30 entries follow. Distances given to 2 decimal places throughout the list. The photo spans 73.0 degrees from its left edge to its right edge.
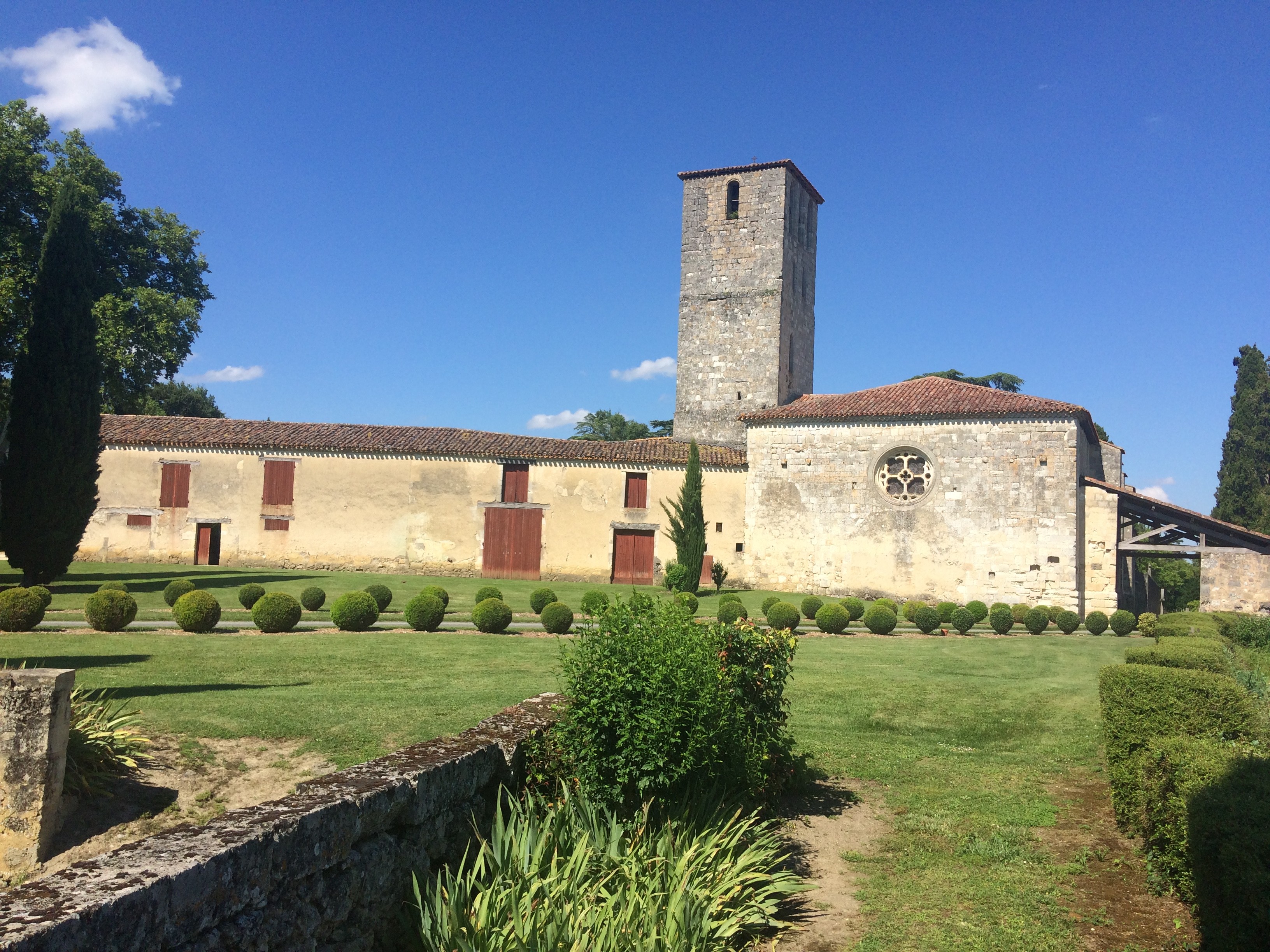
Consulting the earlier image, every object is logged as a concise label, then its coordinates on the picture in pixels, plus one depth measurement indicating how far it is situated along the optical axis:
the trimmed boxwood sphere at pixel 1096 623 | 22.78
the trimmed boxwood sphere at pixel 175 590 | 18.41
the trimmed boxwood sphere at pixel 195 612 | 14.63
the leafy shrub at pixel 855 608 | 22.55
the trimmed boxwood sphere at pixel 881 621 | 20.16
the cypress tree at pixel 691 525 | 28.16
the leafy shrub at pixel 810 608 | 21.78
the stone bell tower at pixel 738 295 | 32.66
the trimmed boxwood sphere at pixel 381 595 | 19.66
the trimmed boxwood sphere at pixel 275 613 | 15.24
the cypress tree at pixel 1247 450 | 44.91
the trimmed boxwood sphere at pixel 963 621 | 21.36
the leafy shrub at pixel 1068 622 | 22.97
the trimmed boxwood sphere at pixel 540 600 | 20.34
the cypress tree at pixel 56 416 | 19.70
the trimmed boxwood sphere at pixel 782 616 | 19.31
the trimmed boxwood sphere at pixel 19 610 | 13.53
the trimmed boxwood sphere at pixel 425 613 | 16.53
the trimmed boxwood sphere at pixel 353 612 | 15.91
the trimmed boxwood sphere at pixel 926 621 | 21.03
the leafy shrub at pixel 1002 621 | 21.98
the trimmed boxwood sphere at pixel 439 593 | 17.50
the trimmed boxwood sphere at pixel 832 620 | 19.48
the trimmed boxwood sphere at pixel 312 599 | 18.72
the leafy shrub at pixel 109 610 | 14.09
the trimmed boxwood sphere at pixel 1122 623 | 22.77
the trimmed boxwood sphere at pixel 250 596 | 18.55
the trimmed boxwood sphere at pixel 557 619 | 16.78
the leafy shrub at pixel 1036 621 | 22.11
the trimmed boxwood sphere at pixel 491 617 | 16.70
